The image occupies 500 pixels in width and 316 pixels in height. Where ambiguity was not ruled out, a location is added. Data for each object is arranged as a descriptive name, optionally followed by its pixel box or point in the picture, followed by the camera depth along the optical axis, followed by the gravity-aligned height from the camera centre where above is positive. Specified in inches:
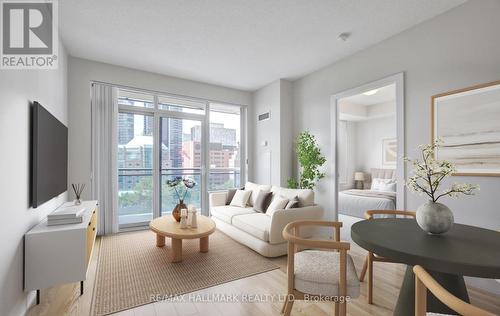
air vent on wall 198.2 +36.9
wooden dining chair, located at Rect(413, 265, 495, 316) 30.7 -19.4
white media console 77.7 -31.8
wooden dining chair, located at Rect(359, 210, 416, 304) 82.9 -35.2
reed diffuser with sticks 142.4 -15.8
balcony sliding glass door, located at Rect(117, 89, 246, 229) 172.4 +7.1
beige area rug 86.9 -48.5
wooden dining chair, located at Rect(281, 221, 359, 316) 58.6 -29.9
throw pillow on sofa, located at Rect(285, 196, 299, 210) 125.3 -23.2
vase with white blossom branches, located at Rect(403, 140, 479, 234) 59.7 -11.1
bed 169.3 -30.9
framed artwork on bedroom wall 246.1 +6.9
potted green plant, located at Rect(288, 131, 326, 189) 160.1 -0.2
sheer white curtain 155.9 +3.5
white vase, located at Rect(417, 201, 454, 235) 59.5 -14.8
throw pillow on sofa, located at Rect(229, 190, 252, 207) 166.7 -27.2
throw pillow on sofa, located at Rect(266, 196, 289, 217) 130.9 -24.7
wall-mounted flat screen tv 83.7 +1.7
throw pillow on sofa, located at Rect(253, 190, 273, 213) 148.4 -26.0
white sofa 117.4 -33.7
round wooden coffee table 109.0 -33.5
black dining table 44.0 -18.9
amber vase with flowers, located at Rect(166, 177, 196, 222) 131.6 -25.8
